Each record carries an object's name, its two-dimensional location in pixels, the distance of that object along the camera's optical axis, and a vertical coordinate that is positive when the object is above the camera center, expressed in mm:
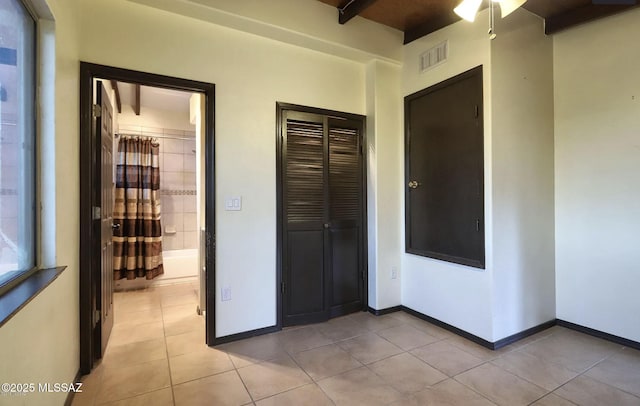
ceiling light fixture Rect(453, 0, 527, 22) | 1670 +1079
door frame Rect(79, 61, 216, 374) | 1980 +158
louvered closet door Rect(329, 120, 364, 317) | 2951 -135
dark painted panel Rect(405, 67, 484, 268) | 2424 +270
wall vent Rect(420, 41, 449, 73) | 2660 +1315
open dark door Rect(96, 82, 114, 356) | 2197 -66
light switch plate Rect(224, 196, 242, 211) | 2438 +7
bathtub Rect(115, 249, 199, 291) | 4008 -963
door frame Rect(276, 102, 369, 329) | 2654 +30
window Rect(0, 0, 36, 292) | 1211 +280
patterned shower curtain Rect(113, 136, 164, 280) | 3932 -106
